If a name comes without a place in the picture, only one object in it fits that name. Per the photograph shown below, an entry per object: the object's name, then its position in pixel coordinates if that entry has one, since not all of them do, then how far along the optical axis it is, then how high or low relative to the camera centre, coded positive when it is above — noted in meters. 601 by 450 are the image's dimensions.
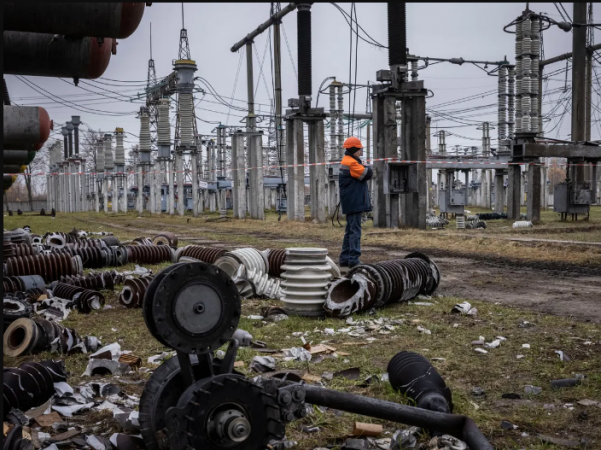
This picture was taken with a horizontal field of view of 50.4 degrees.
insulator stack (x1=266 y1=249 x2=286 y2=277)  9.43 -0.88
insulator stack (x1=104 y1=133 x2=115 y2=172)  58.22 +4.84
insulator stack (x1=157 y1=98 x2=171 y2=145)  39.53 +4.95
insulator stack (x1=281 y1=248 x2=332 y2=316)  6.97 -0.88
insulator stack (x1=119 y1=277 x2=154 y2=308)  7.61 -1.05
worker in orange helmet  10.34 +0.18
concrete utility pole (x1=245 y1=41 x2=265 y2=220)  31.16 +2.25
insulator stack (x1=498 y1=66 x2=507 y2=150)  34.28 +5.17
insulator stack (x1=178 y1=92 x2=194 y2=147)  35.34 +4.83
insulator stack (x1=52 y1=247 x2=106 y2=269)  11.62 -0.93
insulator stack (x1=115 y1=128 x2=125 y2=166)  55.34 +4.50
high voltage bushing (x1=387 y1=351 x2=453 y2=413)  3.56 -1.11
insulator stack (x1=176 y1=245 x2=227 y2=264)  10.10 -0.81
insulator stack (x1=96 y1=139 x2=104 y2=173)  61.50 +4.75
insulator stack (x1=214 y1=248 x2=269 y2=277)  8.51 -0.78
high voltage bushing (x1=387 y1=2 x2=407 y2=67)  19.84 +5.26
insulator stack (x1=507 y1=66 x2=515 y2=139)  33.94 +5.55
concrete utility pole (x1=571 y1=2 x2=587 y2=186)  24.34 +4.34
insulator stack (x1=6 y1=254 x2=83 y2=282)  9.29 -0.89
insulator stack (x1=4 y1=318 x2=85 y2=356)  5.29 -1.12
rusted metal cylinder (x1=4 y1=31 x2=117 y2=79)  3.16 +0.77
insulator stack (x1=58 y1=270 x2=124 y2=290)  8.77 -1.05
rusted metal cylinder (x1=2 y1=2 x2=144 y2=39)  2.60 +0.79
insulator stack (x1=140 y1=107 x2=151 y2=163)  44.25 +4.82
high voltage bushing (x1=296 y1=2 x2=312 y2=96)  24.00 +6.10
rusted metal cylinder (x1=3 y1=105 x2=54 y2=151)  3.64 +0.47
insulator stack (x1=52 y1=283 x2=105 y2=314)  7.55 -1.11
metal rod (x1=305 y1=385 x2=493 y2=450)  3.06 -1.02
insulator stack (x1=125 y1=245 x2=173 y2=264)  11.89 -0.93
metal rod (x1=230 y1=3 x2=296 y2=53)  26.93 +8.31
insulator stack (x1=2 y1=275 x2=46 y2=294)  8.12 -1.01
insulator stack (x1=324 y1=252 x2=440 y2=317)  6.88 -0.97
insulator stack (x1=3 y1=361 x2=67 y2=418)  3.81 -1.10
